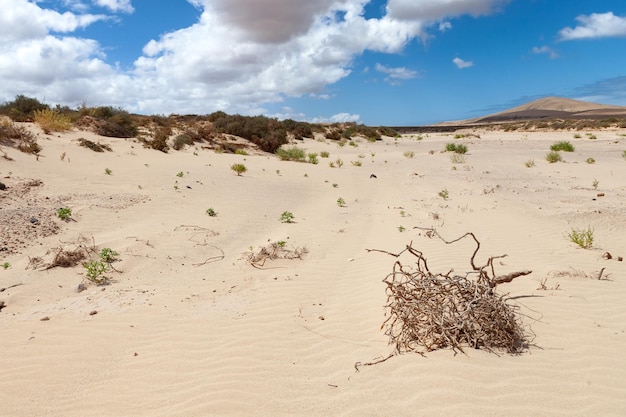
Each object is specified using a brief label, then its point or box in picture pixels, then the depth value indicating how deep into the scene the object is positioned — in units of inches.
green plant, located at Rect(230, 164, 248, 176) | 541.6
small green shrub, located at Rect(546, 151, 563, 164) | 645.3
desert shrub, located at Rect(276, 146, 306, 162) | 725.3
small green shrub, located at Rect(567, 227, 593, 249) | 257.1
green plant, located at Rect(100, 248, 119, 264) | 229.8
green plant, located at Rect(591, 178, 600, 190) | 441.4
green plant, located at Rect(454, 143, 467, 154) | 808.3
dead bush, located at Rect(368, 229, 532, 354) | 136.7
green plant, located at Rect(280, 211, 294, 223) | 350.3
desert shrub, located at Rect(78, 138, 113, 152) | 537.0
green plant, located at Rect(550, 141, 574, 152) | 772.6
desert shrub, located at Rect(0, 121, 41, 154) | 445.2
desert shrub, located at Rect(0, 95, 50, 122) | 664.4
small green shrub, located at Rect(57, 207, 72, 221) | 289.6
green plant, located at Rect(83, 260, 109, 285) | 207.8
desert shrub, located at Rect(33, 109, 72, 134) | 582.0
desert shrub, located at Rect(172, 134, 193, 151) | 687.5
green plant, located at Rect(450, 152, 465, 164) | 689.6
